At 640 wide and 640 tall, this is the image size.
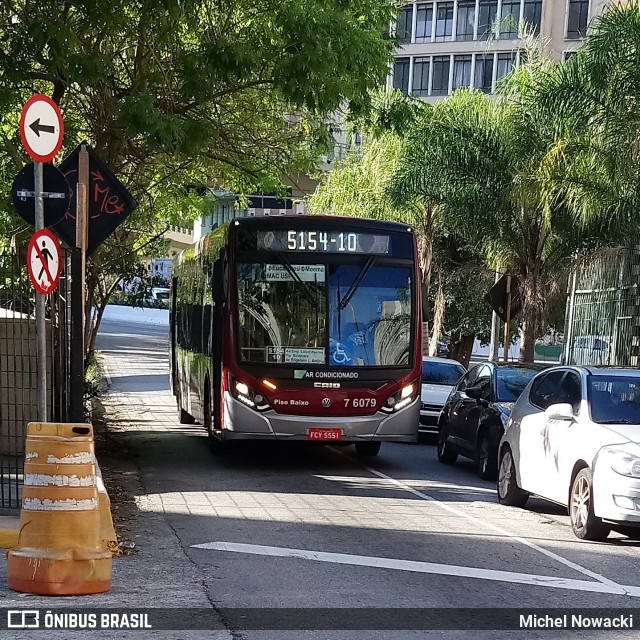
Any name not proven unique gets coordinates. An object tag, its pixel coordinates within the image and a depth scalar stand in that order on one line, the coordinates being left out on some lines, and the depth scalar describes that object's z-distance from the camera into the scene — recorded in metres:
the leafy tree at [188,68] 14.45
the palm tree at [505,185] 24.95
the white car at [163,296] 67.15
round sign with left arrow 9.49
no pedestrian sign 9.73
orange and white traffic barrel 7.75
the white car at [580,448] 10.58
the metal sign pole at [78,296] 10.99
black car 16.30
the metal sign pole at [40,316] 9.60
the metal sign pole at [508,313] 25.22
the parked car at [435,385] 22.16
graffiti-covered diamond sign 11.42
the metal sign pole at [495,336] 33.03
